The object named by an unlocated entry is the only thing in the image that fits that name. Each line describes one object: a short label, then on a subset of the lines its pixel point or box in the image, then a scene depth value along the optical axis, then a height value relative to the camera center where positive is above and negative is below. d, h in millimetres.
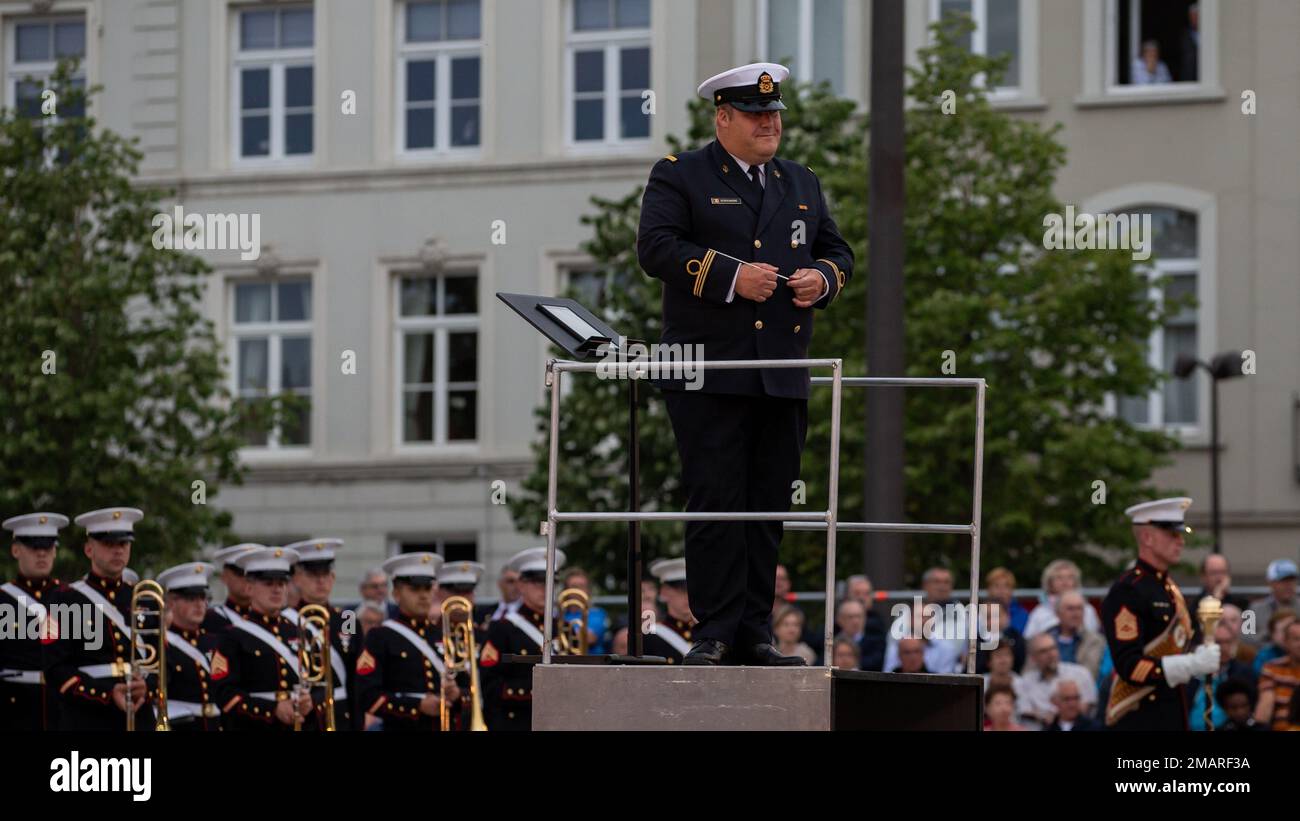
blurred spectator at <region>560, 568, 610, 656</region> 16722 -1550
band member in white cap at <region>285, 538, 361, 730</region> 15062 -1117
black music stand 8188 +264
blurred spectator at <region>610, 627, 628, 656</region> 16261 -1521
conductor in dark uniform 8352 +359
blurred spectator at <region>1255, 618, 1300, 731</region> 14844 -1584
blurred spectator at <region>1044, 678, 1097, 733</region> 15586 -1806
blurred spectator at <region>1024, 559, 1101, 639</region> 16797 -1180
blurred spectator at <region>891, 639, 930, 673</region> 16062 -1550
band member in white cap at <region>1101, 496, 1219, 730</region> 11695 -1046
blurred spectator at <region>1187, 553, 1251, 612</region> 16656 -1058
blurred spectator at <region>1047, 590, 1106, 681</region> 16516 -1457
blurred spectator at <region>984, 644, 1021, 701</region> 15848 -1617
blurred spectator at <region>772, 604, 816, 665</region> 16047 -1395
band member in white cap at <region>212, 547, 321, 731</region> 13805 -1467
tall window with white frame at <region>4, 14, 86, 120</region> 32531 +4908
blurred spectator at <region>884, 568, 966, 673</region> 16578 -1442
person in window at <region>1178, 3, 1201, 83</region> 28672 +4414
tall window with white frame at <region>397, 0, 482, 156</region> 31703 +4425
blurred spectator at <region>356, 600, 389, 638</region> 17641 -1450
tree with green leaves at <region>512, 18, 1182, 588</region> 23391 +752
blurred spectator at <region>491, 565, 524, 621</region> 16875 -1231
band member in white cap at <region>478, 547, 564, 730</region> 14875 -1456
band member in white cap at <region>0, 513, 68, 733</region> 13773 -1425
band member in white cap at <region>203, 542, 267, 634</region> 14406 -1058
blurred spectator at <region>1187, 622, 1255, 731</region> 15234 -1578
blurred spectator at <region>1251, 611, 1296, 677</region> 15680 -1407
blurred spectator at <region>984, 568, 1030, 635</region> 17234 -1220
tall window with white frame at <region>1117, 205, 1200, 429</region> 28438 +999
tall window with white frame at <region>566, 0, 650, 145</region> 31141 +4427
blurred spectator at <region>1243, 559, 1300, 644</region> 17234 -1219
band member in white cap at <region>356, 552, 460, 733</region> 14680 -1578
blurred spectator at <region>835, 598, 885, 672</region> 16641 -1442
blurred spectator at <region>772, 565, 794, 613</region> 17688 -1254
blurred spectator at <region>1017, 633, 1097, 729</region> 15719 -1675
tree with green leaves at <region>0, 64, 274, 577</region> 24500 +539
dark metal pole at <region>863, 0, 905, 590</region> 17172 +1103
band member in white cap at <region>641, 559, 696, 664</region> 14508 -1233
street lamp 26156 +601
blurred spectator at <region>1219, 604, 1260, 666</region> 15570 -1309
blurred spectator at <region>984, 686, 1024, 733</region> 15344 -1819
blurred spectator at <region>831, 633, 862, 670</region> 15719 -1517
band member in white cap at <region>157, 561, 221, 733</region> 14102 -1396
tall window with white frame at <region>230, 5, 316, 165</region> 32062 +4342
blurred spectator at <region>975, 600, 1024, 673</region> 16156 -1453
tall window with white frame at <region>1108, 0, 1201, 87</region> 28781 +4524
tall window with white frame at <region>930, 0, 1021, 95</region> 29328 +4744
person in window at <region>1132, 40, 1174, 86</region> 28891 +4208
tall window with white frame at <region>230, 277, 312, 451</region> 31938 +948
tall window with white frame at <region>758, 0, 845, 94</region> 30016 +4740
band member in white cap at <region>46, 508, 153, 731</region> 13406 -1315
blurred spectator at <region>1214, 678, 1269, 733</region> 15102 -1731
